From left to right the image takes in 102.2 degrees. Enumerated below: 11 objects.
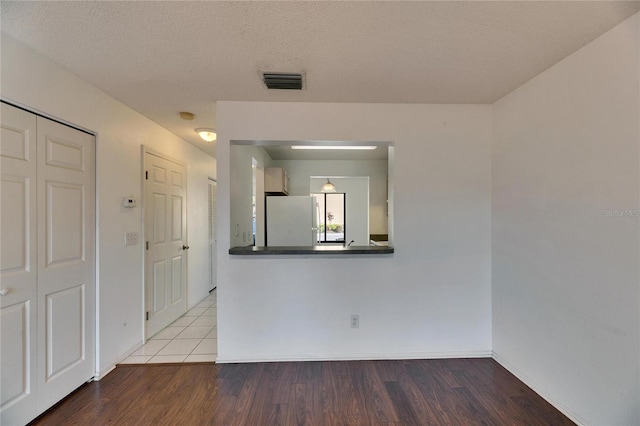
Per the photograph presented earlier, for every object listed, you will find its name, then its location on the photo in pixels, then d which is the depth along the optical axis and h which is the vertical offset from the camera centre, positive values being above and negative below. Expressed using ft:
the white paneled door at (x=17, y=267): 4.75 -1.01
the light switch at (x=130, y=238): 7.80 -0.75
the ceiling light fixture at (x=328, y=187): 16.93 +1.74
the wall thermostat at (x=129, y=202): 7.66 +0.37
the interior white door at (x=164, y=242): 8.87 -1.05
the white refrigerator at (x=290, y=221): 12.33 -0.35
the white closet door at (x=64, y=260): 5.45 -1.05
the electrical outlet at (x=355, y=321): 7.55 -3.15
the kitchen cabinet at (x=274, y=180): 12.73 +1.67
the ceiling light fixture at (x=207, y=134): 9.55 +2.99
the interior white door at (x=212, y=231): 13.76 -0.93
